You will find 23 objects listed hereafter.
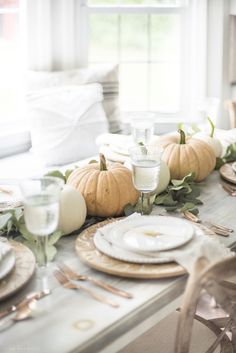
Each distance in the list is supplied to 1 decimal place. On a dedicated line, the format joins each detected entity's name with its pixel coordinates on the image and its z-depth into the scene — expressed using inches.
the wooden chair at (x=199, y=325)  50.5
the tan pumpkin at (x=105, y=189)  71.9
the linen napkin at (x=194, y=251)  57.2
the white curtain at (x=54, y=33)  137.9
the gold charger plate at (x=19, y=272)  53.6
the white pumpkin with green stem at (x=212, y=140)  93.0
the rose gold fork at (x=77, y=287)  52.8
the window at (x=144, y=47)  149.3
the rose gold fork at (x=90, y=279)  54.3
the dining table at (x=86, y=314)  47.2
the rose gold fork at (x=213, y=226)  68.3
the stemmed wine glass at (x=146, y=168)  68.1
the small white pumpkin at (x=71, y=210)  67.1
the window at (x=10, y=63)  137.0
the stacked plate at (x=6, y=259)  55.9
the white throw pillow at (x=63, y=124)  126.3
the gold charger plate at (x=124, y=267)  56.9
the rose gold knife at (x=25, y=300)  51.1
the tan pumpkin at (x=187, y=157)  84.1
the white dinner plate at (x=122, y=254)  58.6
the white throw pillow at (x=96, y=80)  134.6
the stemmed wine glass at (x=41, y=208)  53.7
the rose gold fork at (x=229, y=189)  83.5
